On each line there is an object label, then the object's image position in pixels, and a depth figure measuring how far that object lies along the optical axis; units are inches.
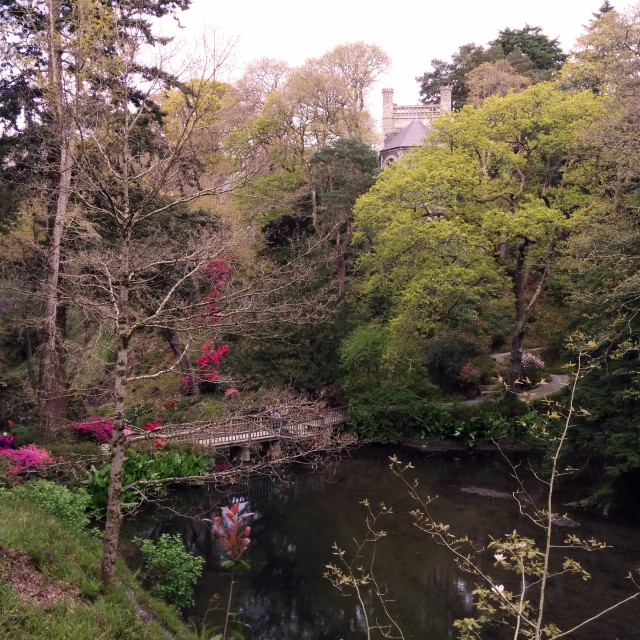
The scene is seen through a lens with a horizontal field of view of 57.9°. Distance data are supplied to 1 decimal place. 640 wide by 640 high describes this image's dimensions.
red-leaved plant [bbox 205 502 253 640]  320.8
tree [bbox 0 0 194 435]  463.2
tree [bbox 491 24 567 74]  1505.9
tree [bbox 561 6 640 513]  519.5
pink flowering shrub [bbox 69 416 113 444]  588.3
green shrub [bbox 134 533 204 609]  370.9
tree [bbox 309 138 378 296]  970.1
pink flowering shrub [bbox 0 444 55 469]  458.8
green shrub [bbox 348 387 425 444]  822.5
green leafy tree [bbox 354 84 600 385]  732.0
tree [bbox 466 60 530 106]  1216.8
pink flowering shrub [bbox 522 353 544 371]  941.8
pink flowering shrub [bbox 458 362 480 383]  915.4
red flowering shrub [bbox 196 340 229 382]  762.2
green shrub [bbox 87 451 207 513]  517.0
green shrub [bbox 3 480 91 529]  388.8
